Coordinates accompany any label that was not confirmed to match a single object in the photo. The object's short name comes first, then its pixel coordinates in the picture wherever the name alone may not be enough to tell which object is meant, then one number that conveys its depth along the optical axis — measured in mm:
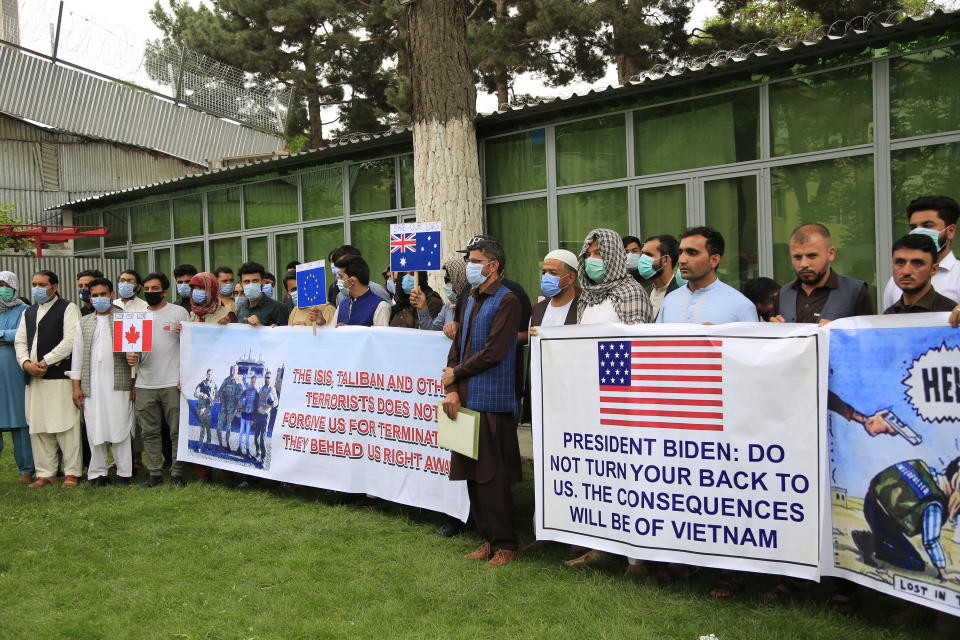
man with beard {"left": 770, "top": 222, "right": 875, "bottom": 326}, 4617
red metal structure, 16391
